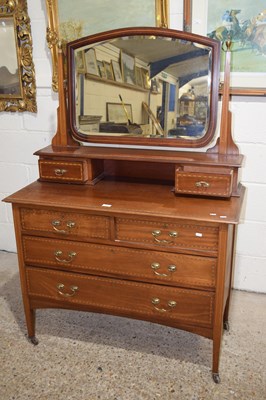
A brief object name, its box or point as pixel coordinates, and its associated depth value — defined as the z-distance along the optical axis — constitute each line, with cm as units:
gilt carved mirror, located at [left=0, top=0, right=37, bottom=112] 220
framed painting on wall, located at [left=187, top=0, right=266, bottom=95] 186
